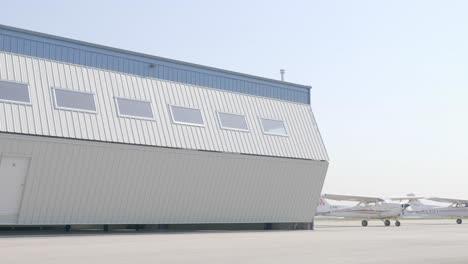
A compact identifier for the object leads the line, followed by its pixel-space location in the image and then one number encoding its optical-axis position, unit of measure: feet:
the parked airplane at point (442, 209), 200.03
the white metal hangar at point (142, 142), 70.74
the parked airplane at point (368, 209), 160.15
